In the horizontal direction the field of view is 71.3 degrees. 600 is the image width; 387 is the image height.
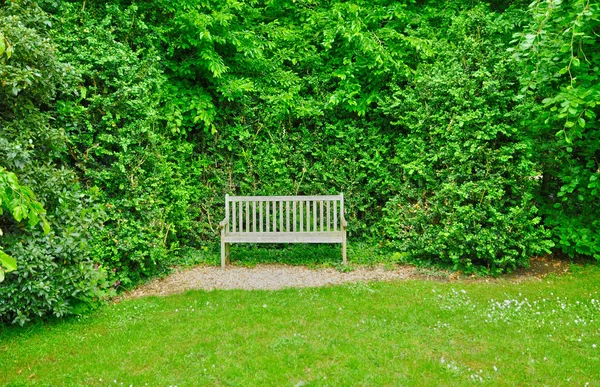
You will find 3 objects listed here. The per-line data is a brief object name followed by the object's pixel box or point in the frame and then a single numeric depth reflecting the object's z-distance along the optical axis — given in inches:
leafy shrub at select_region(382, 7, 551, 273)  237.0
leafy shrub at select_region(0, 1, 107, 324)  167.3
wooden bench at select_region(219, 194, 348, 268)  259.4
